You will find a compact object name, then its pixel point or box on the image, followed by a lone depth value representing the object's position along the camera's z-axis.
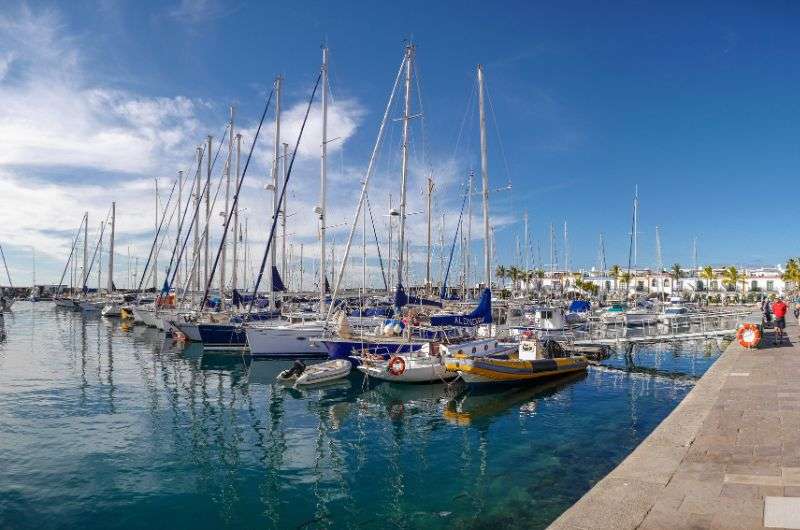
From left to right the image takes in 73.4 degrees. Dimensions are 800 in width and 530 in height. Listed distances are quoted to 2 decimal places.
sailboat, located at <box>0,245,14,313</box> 87.93
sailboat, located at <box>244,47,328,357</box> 35.34
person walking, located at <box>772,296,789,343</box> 33.16
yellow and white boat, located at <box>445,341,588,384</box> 25.47
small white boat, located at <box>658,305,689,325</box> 64.23
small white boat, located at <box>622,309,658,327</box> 60.46
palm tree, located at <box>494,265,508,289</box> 145.88
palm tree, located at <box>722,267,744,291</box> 127.25
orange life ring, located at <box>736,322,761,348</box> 25.38
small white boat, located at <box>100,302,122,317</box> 81.25
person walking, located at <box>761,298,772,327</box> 36.39
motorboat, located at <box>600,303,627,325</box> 58.00
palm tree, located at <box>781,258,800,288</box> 113.69
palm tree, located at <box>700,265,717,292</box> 122.69
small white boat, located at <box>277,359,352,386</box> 27.20
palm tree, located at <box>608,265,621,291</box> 131.88
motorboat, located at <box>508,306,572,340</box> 41.88
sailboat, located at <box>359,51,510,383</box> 26.53
